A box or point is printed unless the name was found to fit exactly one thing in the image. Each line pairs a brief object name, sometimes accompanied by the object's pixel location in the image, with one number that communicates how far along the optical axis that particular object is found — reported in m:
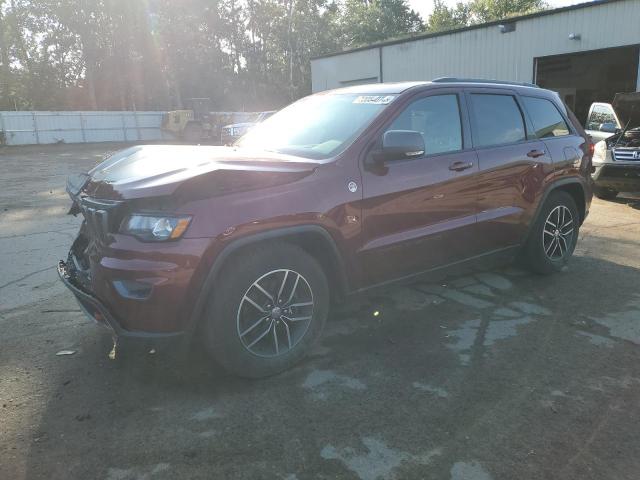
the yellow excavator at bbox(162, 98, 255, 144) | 31.69
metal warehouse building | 17.00
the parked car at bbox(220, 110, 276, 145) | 21.22
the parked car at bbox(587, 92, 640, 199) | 8.53
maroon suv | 2.79
